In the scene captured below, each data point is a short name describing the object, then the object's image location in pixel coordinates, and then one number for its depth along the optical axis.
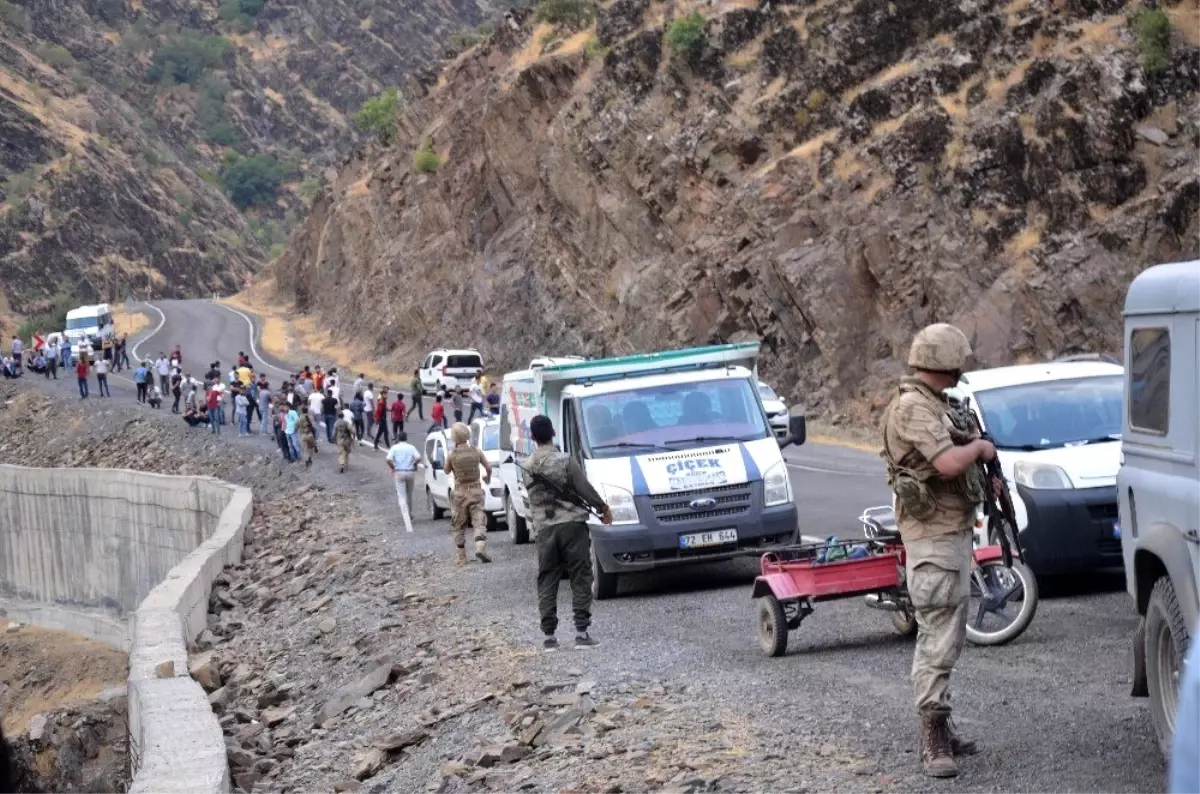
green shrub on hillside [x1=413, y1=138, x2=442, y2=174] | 70.88
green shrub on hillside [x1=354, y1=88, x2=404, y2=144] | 82.56
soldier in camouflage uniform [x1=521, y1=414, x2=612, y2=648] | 12.33
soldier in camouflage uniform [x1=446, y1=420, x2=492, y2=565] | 18.59
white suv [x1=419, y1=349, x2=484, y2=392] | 56.31
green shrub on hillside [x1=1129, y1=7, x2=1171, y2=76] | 35.56
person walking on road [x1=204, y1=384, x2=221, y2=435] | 49.31
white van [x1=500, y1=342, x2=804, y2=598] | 14.86
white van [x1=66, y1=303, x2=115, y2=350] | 79.57
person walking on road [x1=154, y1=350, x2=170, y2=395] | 59.56
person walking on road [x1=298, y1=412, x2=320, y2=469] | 39.88
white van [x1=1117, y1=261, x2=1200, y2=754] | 6.70
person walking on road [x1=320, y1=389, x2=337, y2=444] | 42.69
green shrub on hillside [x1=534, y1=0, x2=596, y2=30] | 61.72
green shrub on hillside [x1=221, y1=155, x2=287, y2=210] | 161.12
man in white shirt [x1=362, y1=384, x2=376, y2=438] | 43.88
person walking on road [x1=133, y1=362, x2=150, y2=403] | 58.16
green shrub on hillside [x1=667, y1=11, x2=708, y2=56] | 49.88
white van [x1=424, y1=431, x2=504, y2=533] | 24.31
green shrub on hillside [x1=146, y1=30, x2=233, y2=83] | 169.25
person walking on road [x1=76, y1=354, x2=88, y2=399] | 60.78
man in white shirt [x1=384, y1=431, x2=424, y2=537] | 24.92
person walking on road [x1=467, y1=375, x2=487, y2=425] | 42.41
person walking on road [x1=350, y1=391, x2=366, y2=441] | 44.09
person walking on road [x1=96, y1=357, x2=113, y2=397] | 61.38
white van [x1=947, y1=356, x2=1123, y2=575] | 12.12
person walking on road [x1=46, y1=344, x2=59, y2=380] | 71.81
